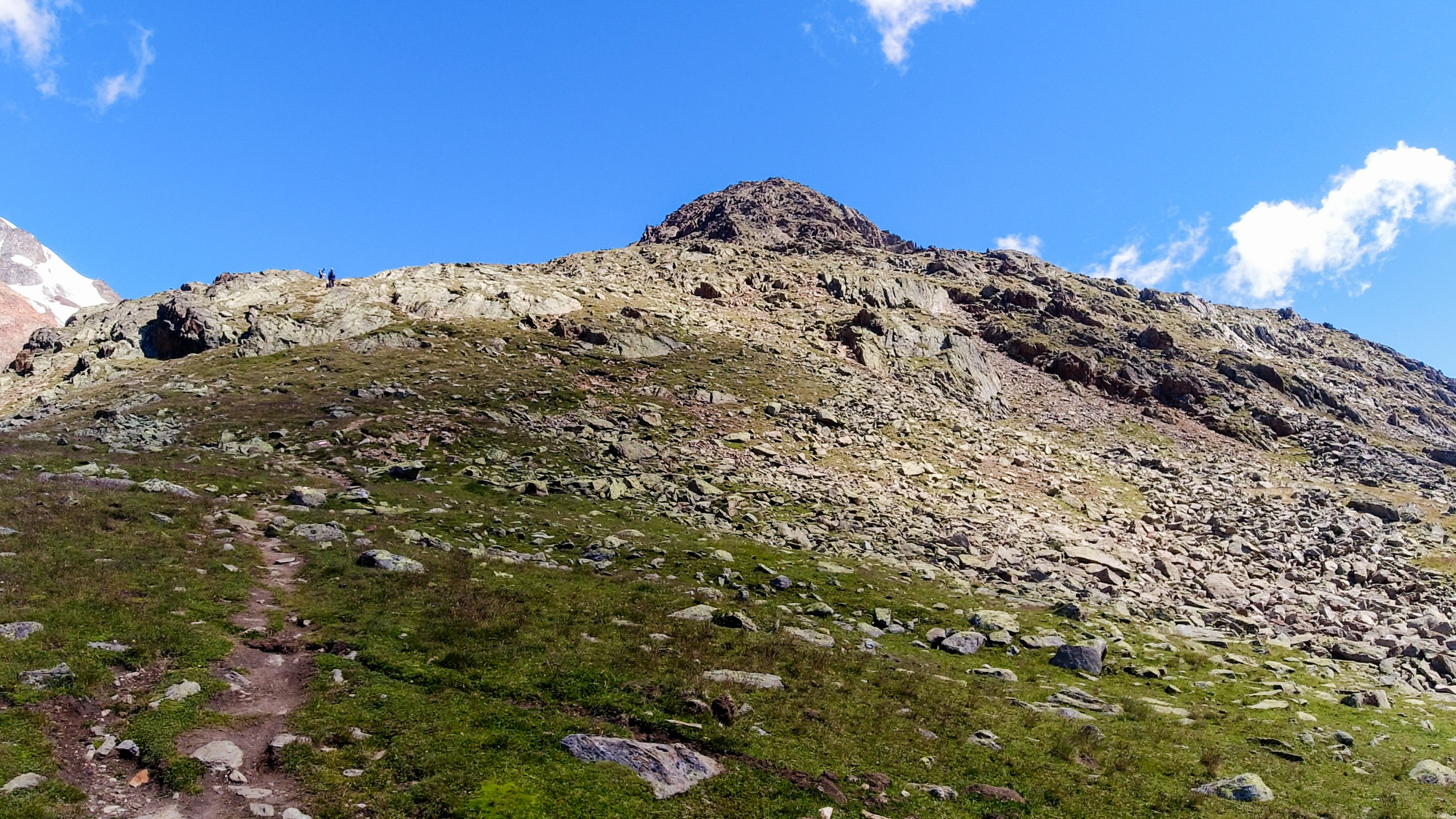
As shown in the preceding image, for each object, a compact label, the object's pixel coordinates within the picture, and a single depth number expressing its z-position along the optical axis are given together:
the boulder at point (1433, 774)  14.88
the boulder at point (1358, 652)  25.20
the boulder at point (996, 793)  13.22
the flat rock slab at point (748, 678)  17.02
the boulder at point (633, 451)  41.94
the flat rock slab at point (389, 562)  22.81
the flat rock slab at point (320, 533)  25.45
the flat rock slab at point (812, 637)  20.78
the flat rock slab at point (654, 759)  12.65
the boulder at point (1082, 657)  21.38
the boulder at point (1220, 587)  32.41
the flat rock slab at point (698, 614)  21.36
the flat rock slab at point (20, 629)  14.01
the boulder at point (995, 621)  23.98
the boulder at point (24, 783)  9.88
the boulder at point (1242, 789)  13.70
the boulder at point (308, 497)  29.61
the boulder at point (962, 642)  22.14
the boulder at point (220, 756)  11.64
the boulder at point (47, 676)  12.64
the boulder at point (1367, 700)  20.22
